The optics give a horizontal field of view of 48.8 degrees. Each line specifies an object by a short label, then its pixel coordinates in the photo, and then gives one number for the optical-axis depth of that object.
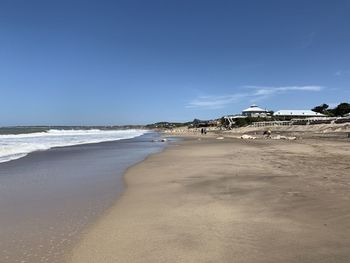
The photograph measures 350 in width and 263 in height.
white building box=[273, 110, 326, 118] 110.19
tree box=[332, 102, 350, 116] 107.29
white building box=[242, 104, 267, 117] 126.18
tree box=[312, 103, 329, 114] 130.01
